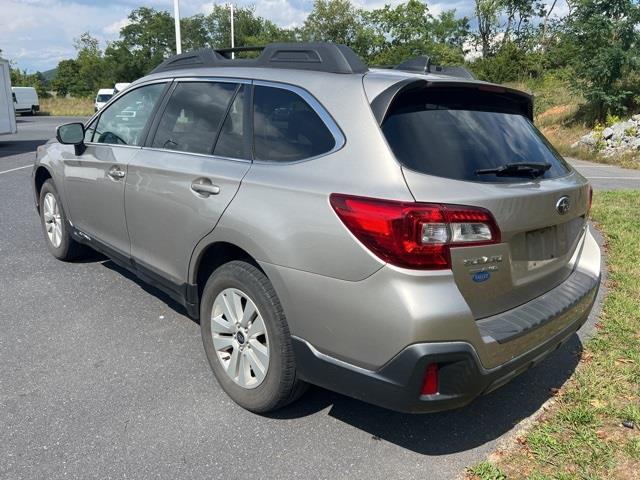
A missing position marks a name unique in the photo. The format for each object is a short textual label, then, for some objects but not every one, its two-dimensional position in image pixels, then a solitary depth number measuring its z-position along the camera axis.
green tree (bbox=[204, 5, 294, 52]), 63.72
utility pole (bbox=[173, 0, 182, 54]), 21.49
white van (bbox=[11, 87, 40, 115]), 39.53
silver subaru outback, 2.12
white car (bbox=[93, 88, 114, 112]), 36.69
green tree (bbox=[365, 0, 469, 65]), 58.34
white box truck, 16.11
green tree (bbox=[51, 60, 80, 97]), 63.34
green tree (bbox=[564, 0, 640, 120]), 18.59
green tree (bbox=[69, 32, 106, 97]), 57.69
